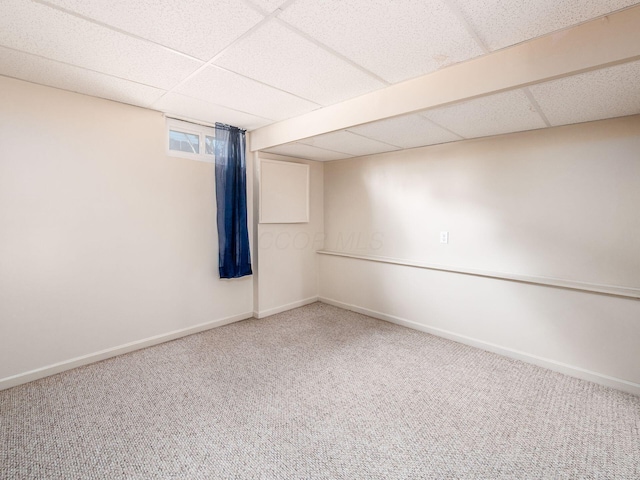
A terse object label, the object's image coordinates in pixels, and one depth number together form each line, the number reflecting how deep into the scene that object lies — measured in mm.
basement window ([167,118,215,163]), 3070
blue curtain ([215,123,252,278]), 3354
